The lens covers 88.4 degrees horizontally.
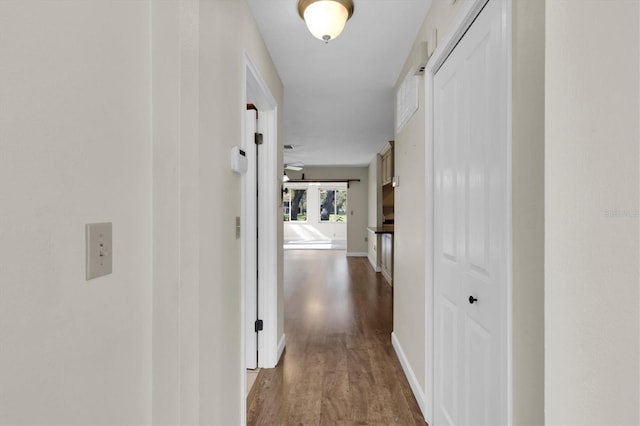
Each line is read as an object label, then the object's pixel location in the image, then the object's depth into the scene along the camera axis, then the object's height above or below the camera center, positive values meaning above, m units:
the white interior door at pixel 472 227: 1.15 -0.06
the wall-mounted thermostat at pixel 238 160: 1.59 +0.26
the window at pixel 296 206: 12.37 +0.22
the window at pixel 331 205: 12.31 +0.26
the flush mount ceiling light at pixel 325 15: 1.70 +1.03
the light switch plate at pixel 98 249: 0.72 -0.09
